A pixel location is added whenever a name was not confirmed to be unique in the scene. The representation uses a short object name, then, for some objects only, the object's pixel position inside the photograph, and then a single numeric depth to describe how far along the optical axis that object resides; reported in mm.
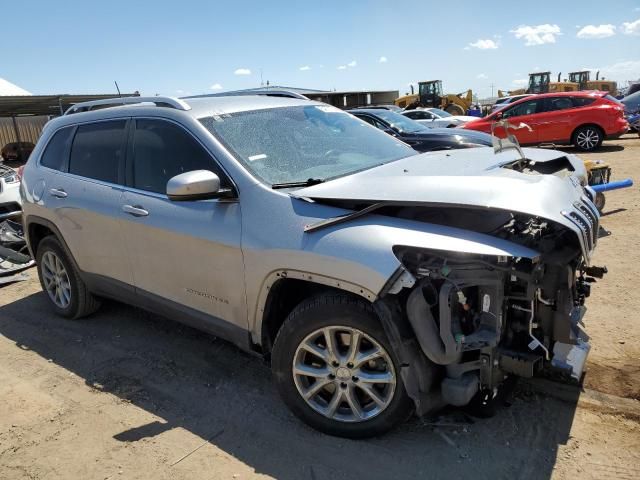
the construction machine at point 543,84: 33688
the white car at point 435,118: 17906
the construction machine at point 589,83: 35625
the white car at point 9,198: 6762
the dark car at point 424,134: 9156
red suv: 14008
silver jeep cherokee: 2506
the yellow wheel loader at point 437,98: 33250
